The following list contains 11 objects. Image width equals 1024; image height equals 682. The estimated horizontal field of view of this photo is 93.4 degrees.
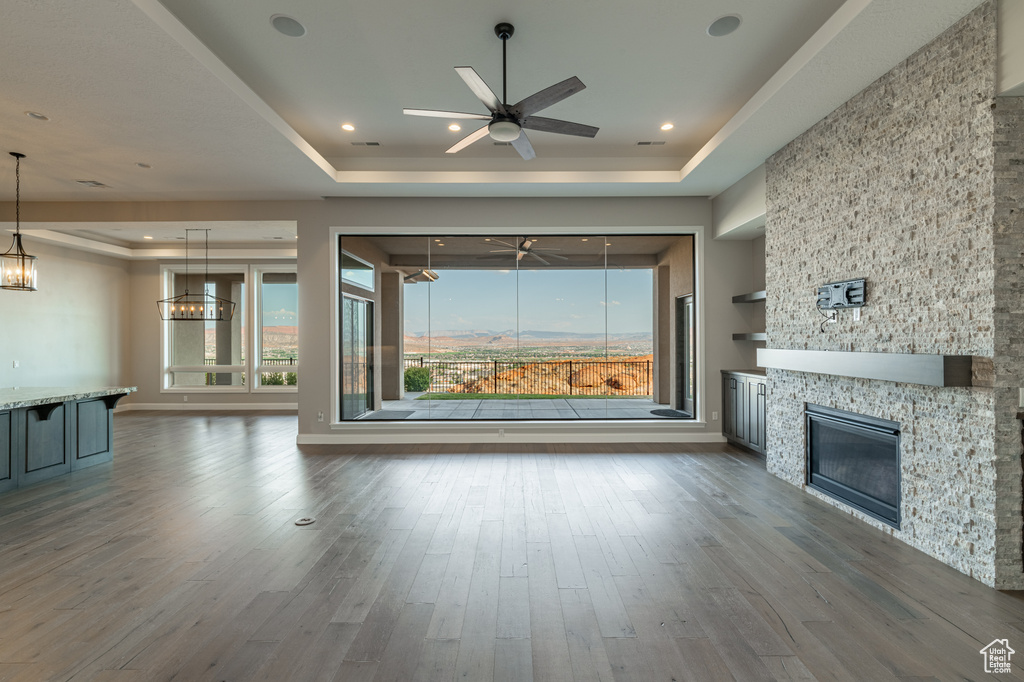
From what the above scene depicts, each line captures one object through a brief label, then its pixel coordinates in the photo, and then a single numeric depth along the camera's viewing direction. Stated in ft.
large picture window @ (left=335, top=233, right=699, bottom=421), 21.31
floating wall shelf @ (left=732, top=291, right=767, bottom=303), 18.43
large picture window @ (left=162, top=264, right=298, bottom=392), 32.12
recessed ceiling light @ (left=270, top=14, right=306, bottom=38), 10.80
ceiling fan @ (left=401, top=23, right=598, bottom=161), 10.07
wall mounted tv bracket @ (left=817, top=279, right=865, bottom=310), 12.07
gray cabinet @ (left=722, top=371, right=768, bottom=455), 18.08
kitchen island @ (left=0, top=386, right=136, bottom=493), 14.73
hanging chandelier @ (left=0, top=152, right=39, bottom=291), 15.31
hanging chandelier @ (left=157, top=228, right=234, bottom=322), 31.93
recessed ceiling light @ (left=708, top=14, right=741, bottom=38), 10.85
